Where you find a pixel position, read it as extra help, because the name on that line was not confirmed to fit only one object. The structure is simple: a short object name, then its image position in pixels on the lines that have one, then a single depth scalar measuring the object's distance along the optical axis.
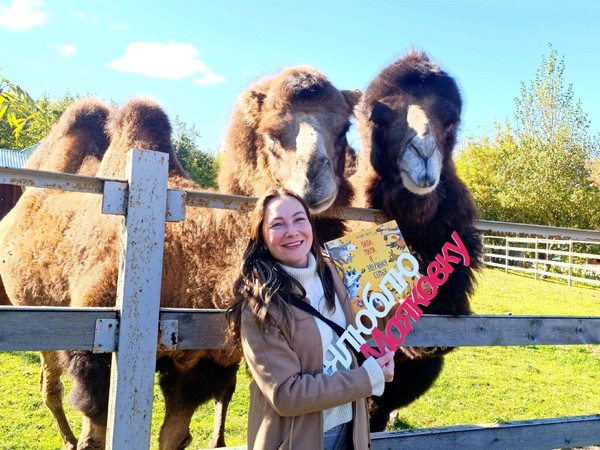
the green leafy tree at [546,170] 25.11
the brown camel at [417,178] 3.62
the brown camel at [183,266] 3.53
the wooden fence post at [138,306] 2.38
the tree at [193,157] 22.80
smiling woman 2.03
